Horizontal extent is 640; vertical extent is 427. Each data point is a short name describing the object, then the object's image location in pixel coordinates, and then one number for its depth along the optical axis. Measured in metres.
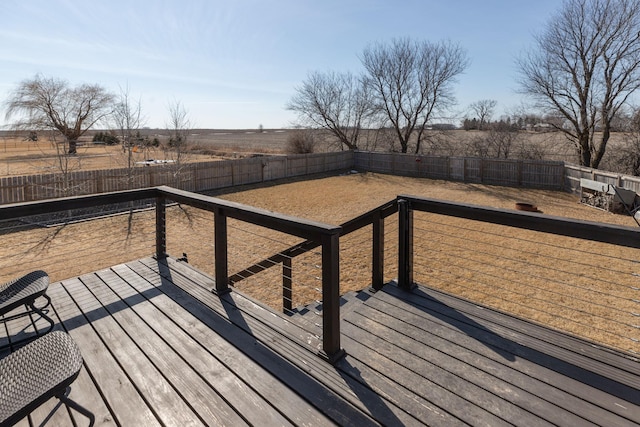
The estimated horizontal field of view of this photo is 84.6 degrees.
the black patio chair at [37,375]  1.22
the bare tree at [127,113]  12.41
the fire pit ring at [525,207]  9.95
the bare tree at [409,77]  21.78
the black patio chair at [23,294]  1.98
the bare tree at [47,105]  23.28
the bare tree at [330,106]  23.73
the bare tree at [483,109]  23.21
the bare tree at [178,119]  14.68
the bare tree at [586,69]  14.33
